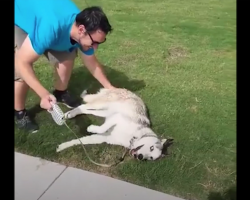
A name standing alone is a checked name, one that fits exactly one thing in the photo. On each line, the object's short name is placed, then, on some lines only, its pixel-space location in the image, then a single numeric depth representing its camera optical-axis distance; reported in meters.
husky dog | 3.27
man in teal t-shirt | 3.09
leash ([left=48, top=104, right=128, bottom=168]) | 3.09
